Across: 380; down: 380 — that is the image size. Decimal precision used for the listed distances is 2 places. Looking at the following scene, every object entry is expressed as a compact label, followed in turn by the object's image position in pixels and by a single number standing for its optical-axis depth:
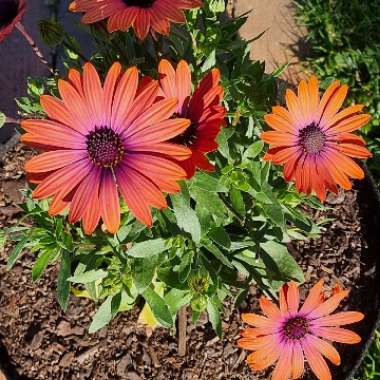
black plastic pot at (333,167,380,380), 0.40
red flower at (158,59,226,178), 0.27
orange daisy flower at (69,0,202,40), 0.28
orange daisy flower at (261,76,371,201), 0.31
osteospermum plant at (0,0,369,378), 0.27
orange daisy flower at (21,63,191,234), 0.27
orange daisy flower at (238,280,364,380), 0.33
